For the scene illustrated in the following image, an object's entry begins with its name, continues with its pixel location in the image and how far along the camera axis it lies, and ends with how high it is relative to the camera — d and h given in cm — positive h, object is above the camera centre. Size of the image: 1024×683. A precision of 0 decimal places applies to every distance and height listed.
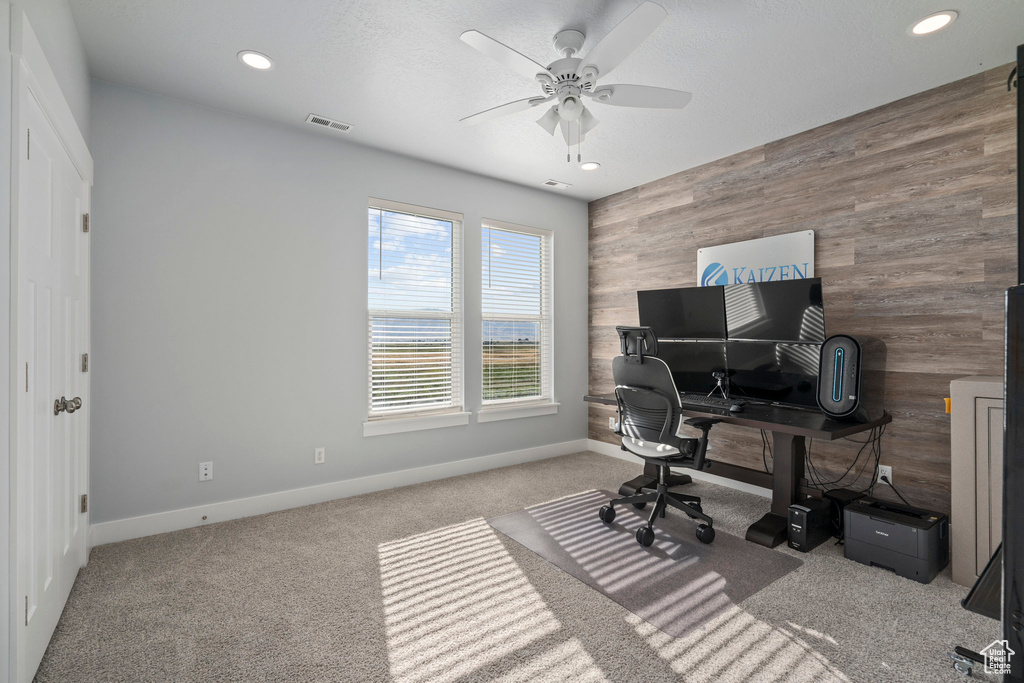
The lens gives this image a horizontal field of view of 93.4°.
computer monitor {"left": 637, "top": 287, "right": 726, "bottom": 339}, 378 +21
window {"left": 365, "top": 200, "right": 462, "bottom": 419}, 390 +23
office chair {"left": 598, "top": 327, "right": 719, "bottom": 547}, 293 -54
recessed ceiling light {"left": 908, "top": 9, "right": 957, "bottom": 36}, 223 +149
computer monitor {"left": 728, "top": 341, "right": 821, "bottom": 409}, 323 -25
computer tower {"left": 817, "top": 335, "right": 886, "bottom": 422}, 286 -25
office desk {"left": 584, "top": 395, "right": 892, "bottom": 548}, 271 -63
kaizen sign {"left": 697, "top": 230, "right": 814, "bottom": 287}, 351 +60
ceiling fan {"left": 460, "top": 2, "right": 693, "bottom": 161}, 196 +122
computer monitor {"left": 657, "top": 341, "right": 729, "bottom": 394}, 382 -21
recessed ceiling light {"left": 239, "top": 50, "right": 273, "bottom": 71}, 257 +150
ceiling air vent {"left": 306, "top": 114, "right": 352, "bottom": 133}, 330 +150
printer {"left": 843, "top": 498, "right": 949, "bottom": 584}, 240 -104
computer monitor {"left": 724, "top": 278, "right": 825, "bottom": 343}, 318 +18
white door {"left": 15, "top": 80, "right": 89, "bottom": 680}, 161 -16
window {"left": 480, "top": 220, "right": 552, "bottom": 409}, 460 +23
